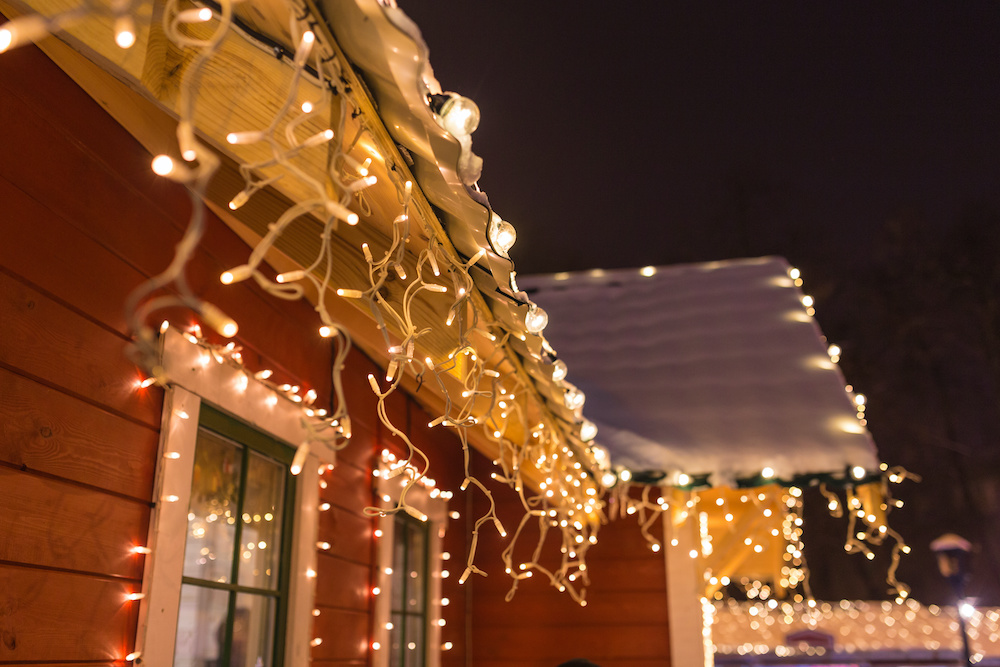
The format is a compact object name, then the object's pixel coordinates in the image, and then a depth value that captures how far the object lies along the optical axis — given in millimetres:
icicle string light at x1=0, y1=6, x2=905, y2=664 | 815
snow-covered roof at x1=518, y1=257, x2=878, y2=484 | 4477
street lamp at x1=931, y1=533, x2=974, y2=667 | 6230
